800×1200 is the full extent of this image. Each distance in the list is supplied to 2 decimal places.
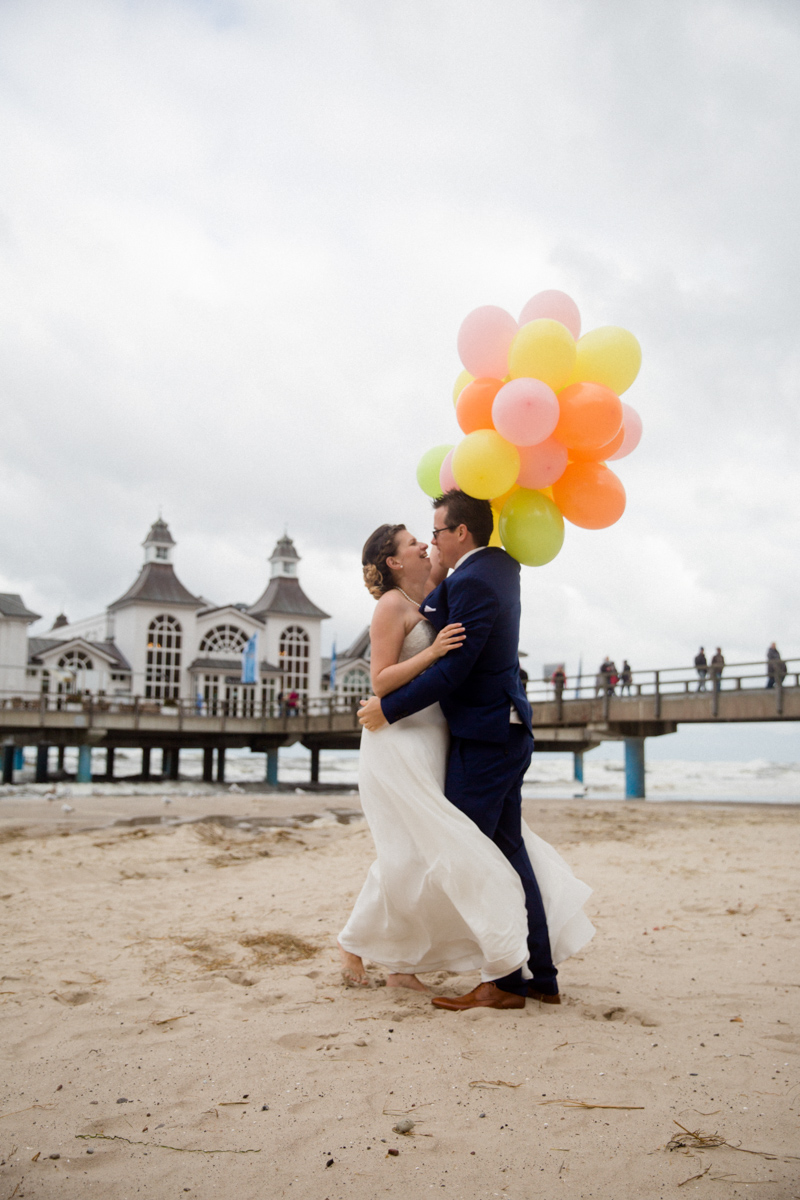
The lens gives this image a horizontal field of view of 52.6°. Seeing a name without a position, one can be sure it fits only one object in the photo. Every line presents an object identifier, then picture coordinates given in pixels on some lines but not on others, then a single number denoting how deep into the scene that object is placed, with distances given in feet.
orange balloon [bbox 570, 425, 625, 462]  11.39
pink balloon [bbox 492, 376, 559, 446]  10.25
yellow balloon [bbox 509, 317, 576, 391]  10.71
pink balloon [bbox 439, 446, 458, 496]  12.10
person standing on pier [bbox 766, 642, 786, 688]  58.29
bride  9.51
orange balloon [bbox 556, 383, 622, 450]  10.59
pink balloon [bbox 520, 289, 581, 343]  11.75
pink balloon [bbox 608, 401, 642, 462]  12.23
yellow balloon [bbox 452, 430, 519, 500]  10.50
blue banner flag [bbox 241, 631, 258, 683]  109.29
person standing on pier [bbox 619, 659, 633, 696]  71.05
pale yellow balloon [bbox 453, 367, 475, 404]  12.71
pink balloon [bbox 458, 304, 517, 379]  11.64
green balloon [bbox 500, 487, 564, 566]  10.90
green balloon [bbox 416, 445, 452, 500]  13.17
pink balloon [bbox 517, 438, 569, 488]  10.86
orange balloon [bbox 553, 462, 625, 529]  11.20
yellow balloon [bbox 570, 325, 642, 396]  11.27
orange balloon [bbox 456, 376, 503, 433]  11.62
